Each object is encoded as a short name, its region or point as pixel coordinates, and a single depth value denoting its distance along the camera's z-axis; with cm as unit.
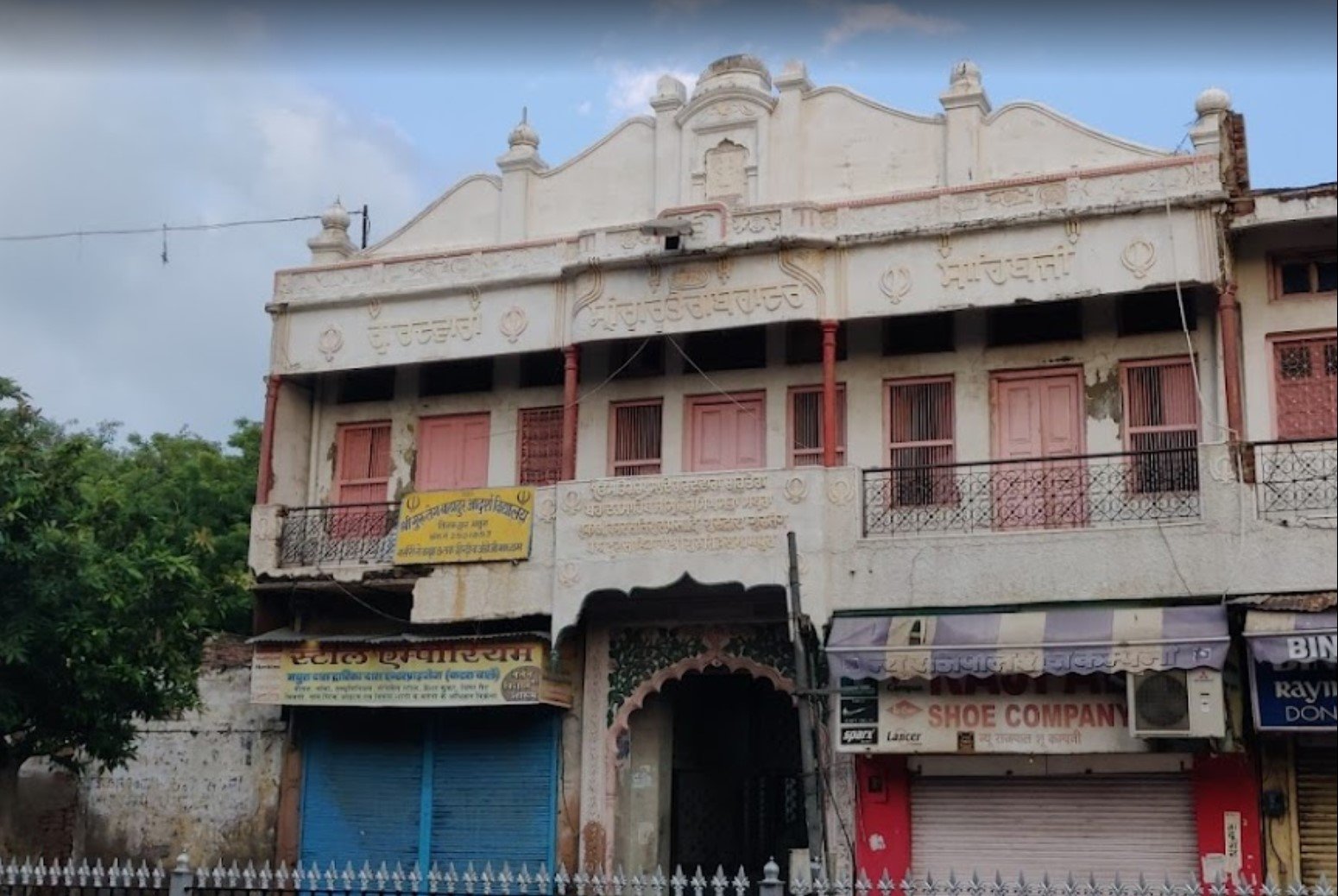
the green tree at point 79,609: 1542
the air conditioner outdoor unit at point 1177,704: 1456
